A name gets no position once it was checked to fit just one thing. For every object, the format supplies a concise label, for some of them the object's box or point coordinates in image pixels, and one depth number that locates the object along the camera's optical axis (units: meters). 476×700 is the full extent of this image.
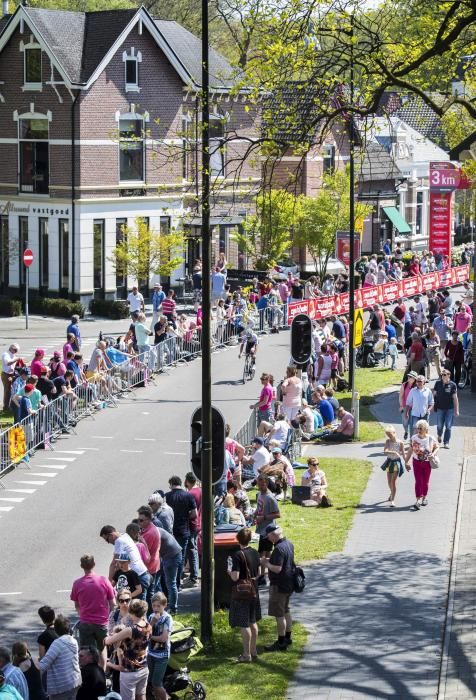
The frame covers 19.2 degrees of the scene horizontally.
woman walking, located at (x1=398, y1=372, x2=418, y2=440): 27.67
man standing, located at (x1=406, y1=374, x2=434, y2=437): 26.53
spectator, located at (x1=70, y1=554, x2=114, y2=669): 15.09
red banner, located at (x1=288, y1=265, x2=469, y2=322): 43.53
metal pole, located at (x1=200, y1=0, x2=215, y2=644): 15.96
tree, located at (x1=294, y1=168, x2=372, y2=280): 54.09
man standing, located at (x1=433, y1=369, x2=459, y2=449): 27.03
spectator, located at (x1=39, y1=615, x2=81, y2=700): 13.21
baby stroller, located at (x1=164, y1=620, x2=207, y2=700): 14.23
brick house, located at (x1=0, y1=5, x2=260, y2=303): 49.00
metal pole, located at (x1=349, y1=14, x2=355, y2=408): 30.30
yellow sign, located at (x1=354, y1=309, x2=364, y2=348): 31.26
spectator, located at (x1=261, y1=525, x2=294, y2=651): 15.73
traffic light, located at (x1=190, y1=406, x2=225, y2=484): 16.66
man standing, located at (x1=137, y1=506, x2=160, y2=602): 16.77
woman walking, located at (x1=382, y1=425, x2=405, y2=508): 22.36
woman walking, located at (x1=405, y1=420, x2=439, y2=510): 22.25
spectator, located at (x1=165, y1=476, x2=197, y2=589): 18.56
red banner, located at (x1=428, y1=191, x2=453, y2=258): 50.78
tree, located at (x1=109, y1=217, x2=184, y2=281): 47.41
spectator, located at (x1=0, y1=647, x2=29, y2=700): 12.27
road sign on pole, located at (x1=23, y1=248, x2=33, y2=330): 44.19
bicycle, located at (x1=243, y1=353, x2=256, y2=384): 35.66
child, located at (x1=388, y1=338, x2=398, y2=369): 38.47
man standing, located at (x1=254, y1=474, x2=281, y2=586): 18.72
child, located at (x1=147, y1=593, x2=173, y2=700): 14.10
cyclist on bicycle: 35.41
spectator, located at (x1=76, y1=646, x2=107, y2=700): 13.52
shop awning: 70.44
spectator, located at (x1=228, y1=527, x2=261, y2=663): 15.43
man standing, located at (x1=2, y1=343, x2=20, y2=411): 30.77
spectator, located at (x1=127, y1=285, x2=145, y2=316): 42.69
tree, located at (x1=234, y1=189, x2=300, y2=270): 50.17
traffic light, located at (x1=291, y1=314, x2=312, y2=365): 26.94
